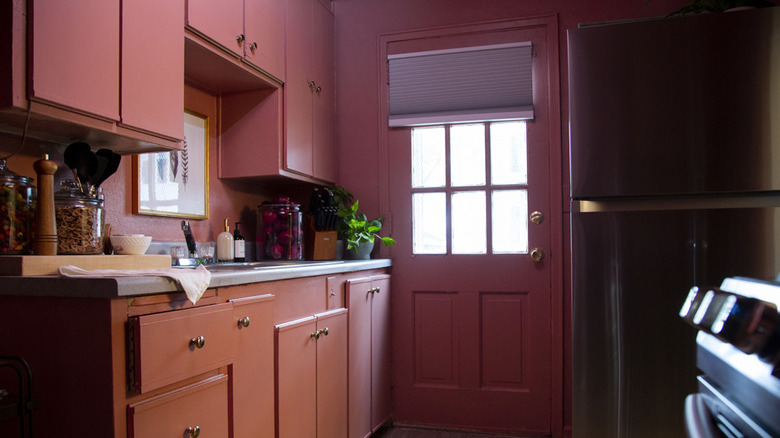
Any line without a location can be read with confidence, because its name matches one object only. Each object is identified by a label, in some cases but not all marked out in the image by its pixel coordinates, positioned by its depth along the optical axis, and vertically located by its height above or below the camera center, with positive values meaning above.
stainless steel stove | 0.59 -0.19
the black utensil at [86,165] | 1.43 +0.18
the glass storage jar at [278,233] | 2.56 -0.03
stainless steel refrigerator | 1.47 +0.09
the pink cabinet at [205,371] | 1.11 -0.36
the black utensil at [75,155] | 1.43 +0.20
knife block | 2.70 -0.10
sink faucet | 2.06 -0.04
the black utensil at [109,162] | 1.49 +0.19
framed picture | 1.96 +0.20
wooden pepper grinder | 1.27 +0.04
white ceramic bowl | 1.46 -0.04
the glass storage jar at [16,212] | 1.29 +0.04
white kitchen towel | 1.16 -0.11
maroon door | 2.75 -0.49
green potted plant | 2.76 -0.02
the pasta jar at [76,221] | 1.34 +0.02
